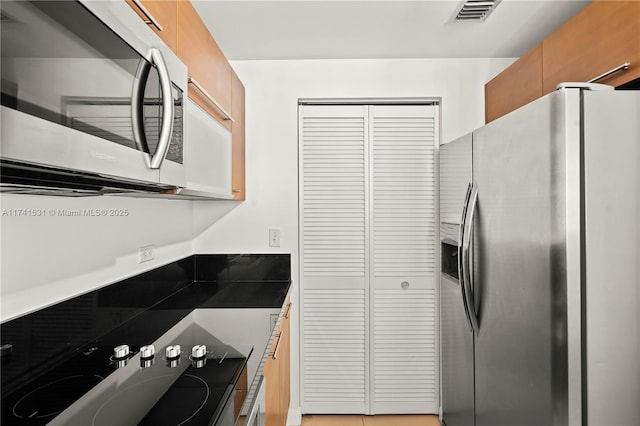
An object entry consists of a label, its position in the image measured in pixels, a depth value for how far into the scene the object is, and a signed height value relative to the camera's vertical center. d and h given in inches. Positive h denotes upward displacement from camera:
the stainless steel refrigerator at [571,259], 51.3 -5.1
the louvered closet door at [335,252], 103.1 -8.0
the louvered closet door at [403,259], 102.8 -9.7
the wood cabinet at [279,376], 61.5 -27.9
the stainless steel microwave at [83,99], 22.7 +8.6
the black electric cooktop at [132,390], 34.4 -16.5
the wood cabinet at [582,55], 56.7 +28.0
